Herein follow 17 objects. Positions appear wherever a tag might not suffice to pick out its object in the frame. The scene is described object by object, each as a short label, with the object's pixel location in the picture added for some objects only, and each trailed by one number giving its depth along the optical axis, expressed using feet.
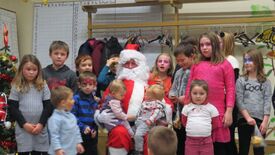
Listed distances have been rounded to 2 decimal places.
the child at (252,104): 10.83
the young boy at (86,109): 10.65
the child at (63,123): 9.45
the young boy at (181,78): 11.04
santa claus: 10.85
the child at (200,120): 9.83
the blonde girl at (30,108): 9.93
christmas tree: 10.86
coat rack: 15.81
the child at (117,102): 10.90
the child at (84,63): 11.67
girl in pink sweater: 10.07
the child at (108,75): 13.21
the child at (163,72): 12.03
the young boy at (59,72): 10.98
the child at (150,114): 10.87
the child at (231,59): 10.75
